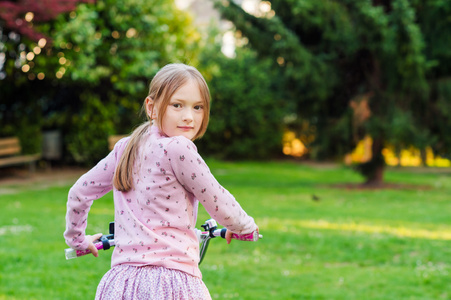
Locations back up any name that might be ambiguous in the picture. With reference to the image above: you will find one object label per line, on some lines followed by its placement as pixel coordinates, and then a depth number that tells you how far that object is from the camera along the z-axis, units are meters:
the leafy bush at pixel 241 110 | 22.23
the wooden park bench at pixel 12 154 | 15.11
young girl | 2.21
